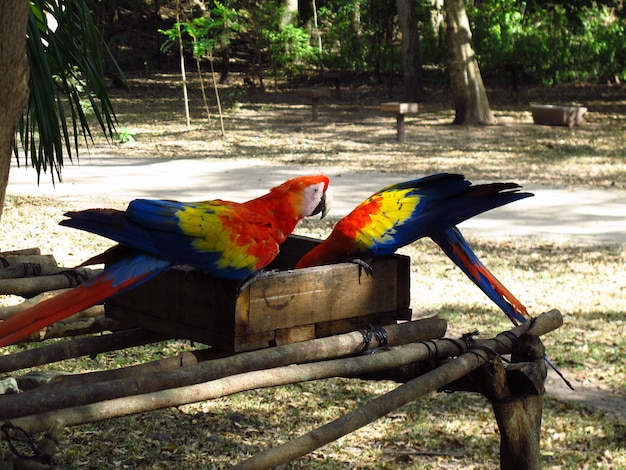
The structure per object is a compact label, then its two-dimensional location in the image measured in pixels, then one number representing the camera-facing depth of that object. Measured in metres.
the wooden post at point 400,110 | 13.52
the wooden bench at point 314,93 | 15.98
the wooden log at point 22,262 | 3.56
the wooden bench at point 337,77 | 19.50
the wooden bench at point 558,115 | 15.17
